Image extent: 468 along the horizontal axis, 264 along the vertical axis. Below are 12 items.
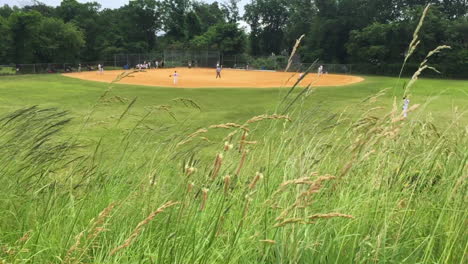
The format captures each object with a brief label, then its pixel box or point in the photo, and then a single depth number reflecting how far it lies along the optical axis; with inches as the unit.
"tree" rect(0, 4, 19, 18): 3183.3
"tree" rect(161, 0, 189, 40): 3735.2
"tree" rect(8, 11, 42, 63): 2187.5
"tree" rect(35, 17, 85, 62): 2285.9
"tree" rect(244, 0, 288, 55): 3649.1
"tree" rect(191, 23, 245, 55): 3171.8
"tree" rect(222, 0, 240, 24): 4468.5
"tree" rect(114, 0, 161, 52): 3496.6
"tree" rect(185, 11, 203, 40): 3779.5
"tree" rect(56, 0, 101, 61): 2933.1
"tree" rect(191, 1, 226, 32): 4495.6
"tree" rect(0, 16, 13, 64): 2183.8
